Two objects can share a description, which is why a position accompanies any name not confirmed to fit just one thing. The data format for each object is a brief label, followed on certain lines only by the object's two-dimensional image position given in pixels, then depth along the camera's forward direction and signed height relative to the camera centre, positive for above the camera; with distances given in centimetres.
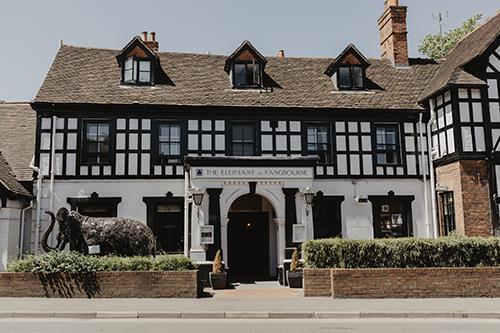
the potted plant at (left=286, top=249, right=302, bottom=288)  1565 -134
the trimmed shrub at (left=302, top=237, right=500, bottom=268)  1359 -67
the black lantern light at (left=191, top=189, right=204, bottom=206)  1655 +124
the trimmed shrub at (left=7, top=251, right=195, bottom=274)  1329 -82
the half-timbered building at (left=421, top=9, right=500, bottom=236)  1745 +337
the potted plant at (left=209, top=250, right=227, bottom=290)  1561 -137
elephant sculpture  1511 -4
